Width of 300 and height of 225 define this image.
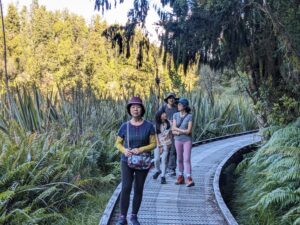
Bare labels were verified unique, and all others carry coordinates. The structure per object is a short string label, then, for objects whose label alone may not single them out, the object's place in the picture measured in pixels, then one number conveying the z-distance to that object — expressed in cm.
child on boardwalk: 707
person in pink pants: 675
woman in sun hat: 468
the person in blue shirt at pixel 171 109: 736
